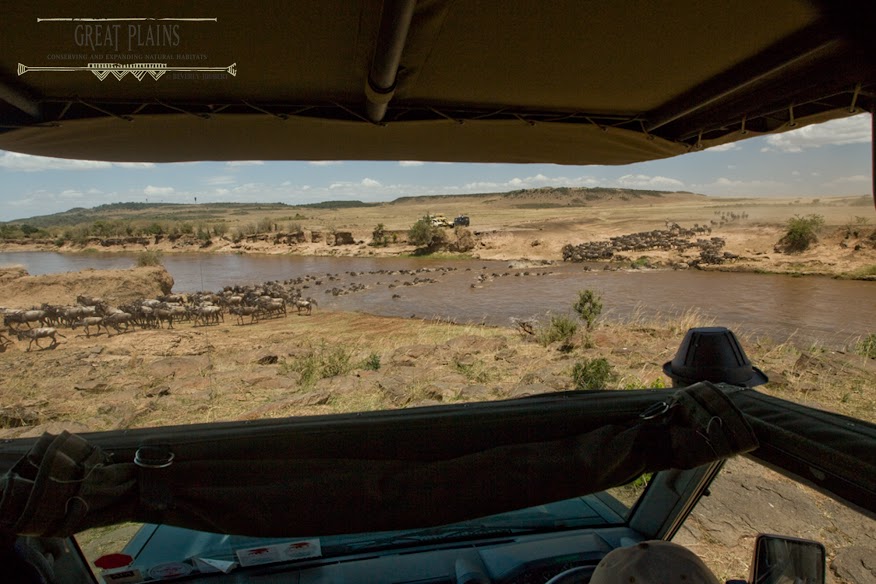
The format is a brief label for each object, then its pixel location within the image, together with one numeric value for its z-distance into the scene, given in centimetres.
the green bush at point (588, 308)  1174
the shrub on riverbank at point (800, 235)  2659
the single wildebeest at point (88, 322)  1490
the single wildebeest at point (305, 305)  1736
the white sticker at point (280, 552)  160
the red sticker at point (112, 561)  146
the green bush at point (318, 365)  816
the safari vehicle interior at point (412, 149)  123
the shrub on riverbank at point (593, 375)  646
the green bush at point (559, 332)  1004
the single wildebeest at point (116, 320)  1498
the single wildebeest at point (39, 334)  1318
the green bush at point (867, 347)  873
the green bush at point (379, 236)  3900
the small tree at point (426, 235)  3572
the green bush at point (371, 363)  863
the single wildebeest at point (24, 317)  1477
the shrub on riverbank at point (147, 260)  2607
